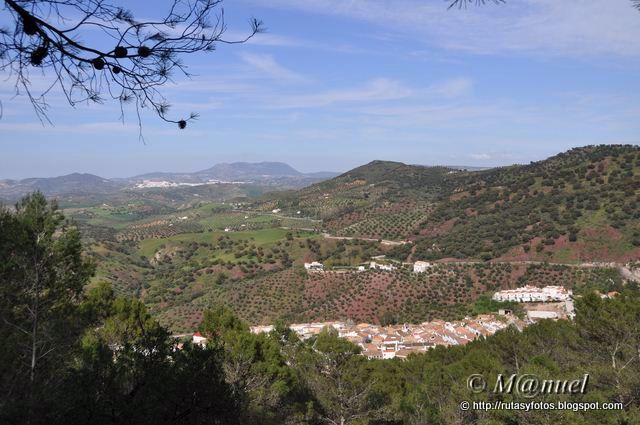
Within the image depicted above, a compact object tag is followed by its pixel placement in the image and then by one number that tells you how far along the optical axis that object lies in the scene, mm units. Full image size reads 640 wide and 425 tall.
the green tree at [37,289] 5688
